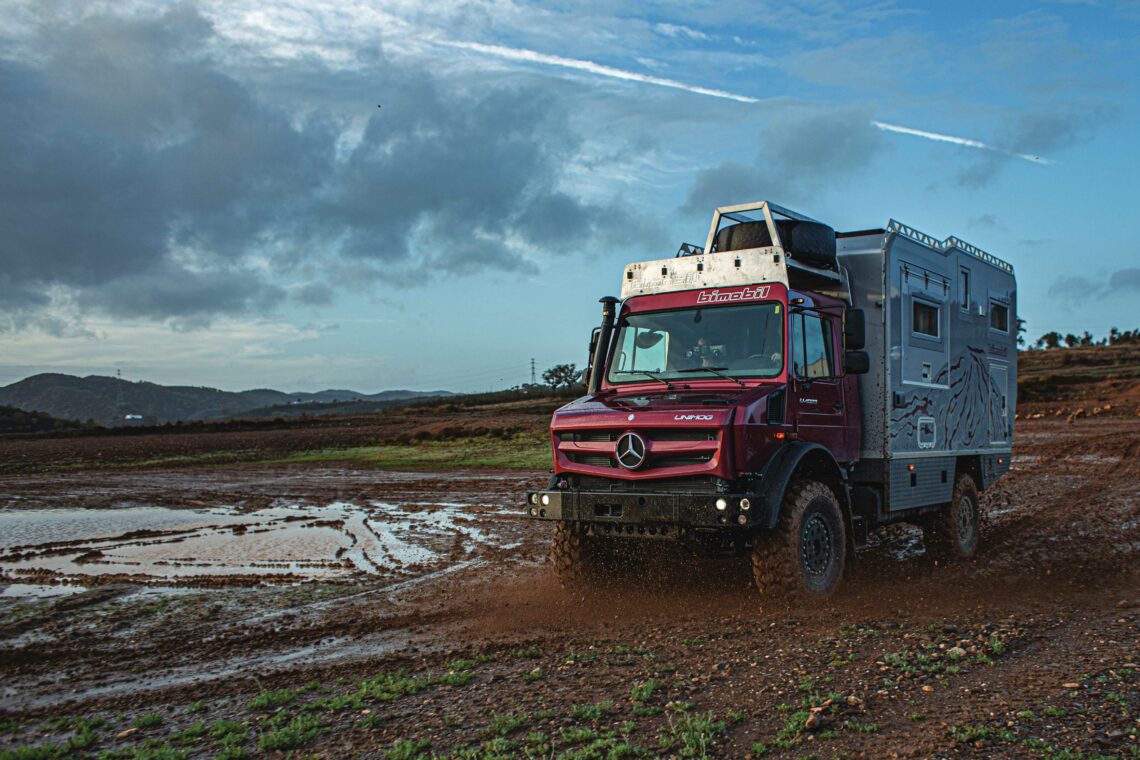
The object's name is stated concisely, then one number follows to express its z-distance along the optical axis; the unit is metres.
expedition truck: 8.39
